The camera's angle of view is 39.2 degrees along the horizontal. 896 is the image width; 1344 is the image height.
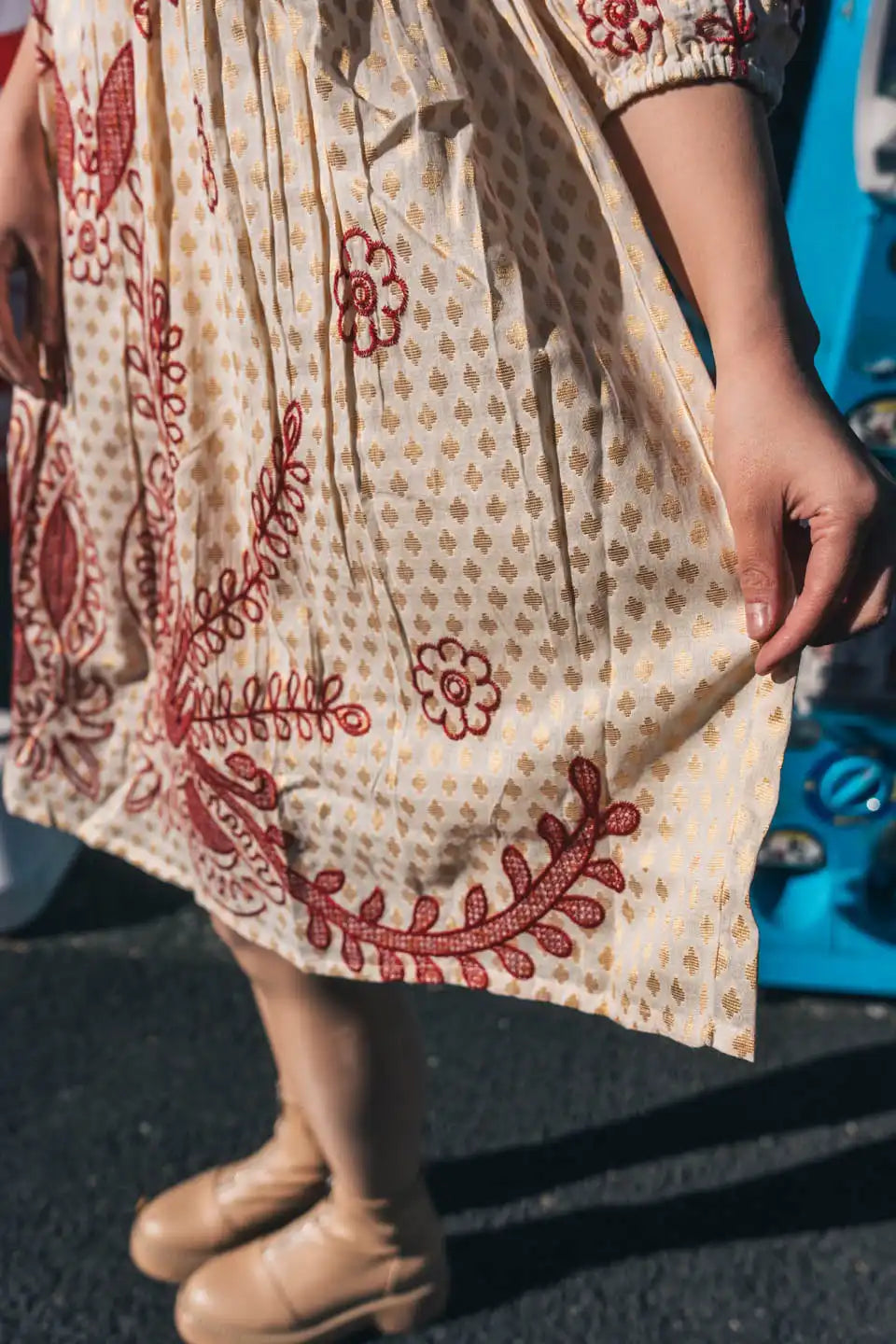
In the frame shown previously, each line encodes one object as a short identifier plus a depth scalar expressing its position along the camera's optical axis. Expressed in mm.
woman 563
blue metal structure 1011
